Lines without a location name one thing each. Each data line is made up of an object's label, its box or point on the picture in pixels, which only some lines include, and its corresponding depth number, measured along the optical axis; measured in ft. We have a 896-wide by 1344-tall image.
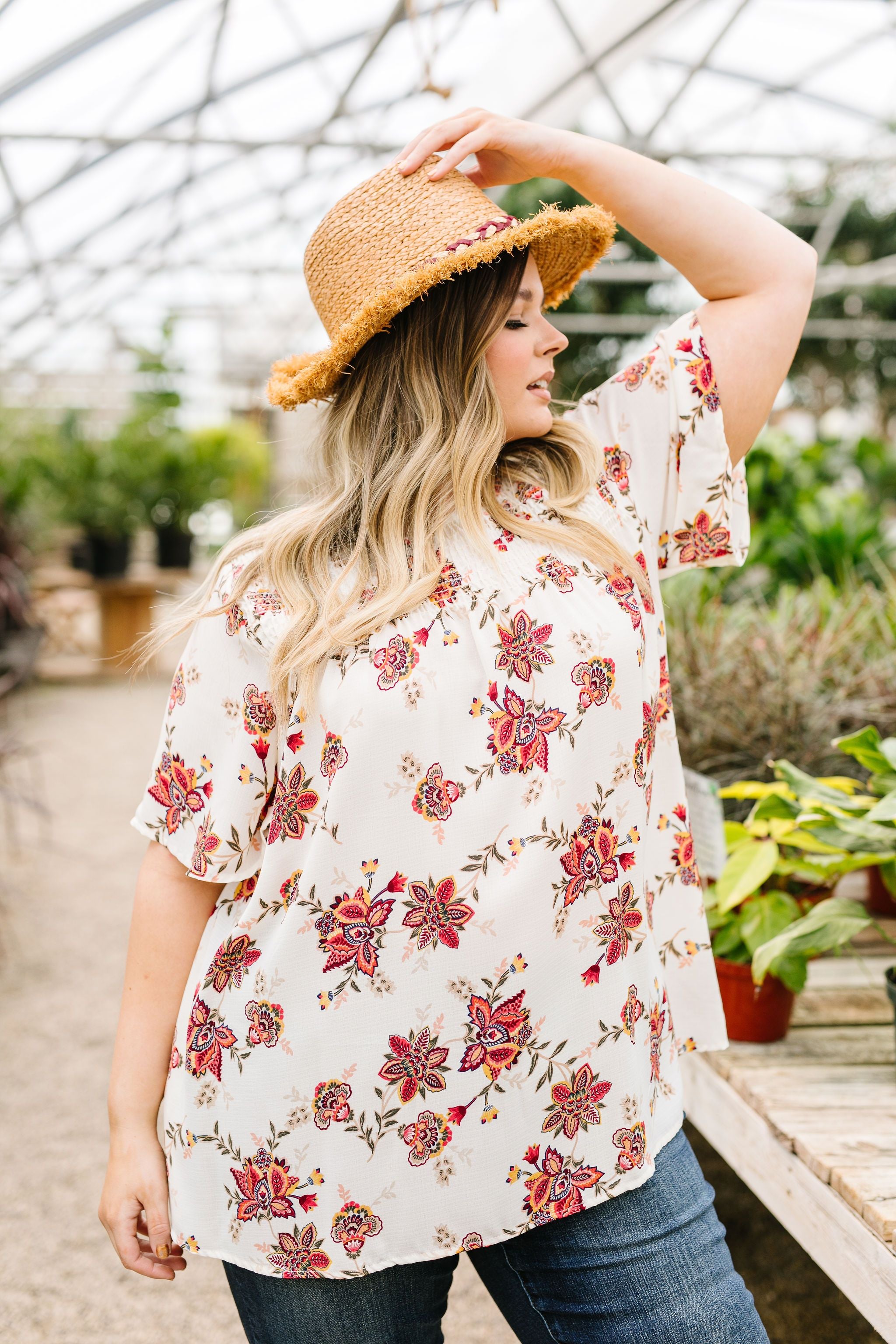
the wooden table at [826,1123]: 3.95
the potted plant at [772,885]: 4.97
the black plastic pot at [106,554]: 25.23
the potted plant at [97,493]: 25.21
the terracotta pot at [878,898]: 6.70
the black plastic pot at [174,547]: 26.68
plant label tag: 5.50
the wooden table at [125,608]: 25.38
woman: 3.22
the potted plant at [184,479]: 25.99
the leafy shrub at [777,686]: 6.88
